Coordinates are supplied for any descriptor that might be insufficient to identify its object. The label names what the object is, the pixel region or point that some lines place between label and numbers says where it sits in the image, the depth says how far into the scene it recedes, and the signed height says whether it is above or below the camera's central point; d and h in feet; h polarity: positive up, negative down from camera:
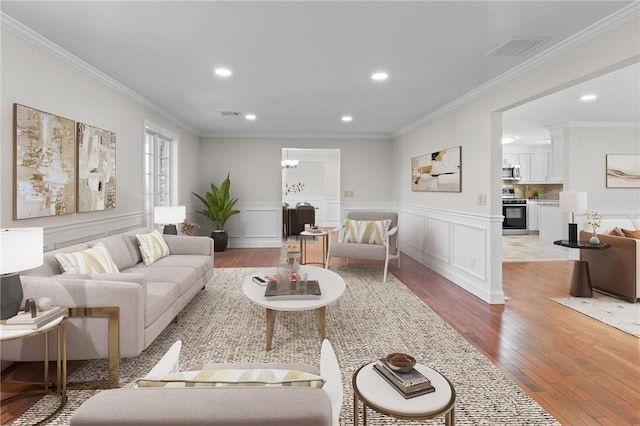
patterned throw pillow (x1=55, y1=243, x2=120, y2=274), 8.43 -1.34
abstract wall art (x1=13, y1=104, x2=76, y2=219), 8.60 +1.06
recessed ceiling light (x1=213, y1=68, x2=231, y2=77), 11.52 +4.33
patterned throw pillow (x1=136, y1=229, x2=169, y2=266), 12.11 -1.39
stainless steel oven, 31.04 -0.46
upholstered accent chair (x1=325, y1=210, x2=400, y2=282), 16.24 -1.42
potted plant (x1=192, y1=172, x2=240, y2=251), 22.48 -0.20
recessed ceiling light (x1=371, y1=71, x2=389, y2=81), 11.87 +4.37
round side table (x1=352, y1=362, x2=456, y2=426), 4.14 -2.26
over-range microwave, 30.66 +3.07
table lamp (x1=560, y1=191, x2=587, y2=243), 13.62 +0.19
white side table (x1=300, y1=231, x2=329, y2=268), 18.07 -2.51
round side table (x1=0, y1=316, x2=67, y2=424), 6.01 -2.74
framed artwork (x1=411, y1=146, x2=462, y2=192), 15.64 +1.78
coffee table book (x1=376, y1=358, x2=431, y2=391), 4.44 -2.12
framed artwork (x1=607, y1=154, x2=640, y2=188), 20.61 +2.16
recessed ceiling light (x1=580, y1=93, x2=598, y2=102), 15.14 +4.72
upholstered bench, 2.49 -1.42
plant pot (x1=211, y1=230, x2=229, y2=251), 22.49 -2.02
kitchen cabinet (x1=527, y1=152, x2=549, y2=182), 30.60 +3.60
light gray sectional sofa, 7.12 -2.13
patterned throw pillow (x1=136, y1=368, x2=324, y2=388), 3.09 -1.50
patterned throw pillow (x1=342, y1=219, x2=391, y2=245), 17.25 -1.12
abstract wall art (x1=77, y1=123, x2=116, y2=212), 11.02 +1.20
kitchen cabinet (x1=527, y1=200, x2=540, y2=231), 31.12 -0.54
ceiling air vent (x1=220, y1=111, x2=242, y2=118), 17.77 +4.60
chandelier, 35.35 +4.26
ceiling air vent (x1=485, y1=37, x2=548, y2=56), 9.14 +4.23
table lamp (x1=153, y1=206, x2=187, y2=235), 14.74 -0.35
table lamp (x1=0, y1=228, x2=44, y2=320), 6.03 -0.91
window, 16.86 +1.90
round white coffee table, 8.67 -2.28
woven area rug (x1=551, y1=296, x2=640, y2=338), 10.69 -3.31
